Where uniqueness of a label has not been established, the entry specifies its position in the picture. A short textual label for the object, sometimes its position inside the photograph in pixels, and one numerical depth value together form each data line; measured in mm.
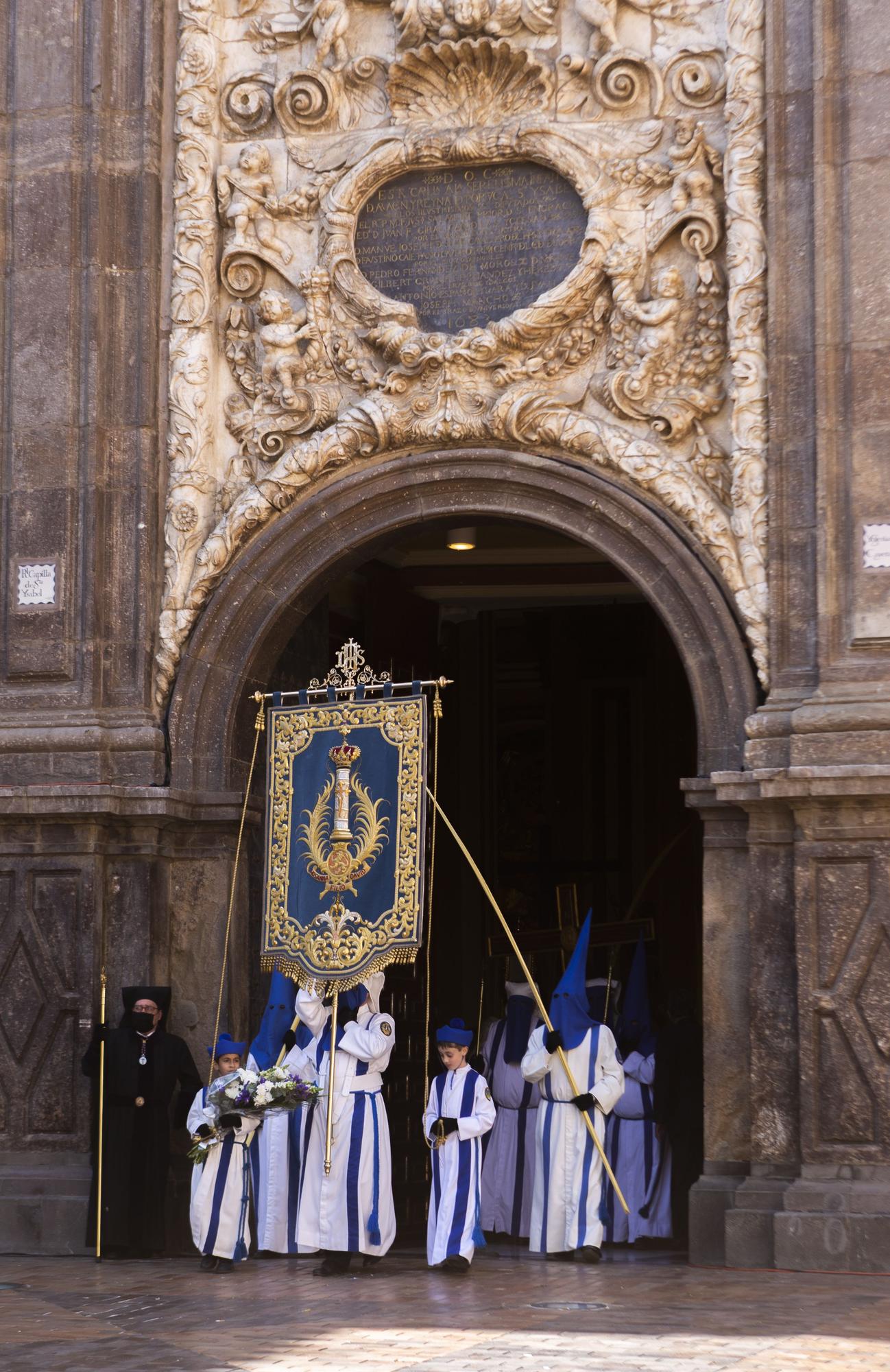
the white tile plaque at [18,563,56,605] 12641
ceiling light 16500
